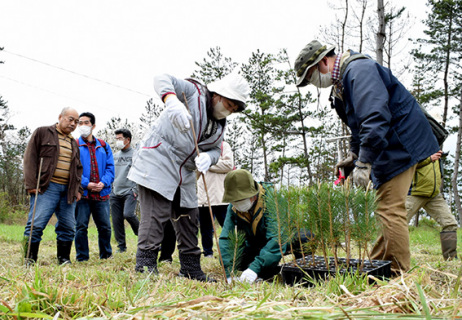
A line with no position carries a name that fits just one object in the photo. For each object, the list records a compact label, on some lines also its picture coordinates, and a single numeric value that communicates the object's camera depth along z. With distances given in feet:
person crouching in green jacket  9.37
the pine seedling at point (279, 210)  6.87
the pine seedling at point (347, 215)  6.21
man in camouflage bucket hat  7.87
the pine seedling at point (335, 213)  6.30
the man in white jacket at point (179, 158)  8.89
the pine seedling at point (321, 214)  6.38
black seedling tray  6.35
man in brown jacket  12.37
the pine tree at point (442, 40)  57.21
